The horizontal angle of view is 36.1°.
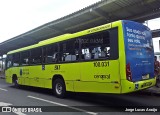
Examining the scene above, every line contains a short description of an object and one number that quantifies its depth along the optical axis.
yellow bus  8.55
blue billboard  8.65
